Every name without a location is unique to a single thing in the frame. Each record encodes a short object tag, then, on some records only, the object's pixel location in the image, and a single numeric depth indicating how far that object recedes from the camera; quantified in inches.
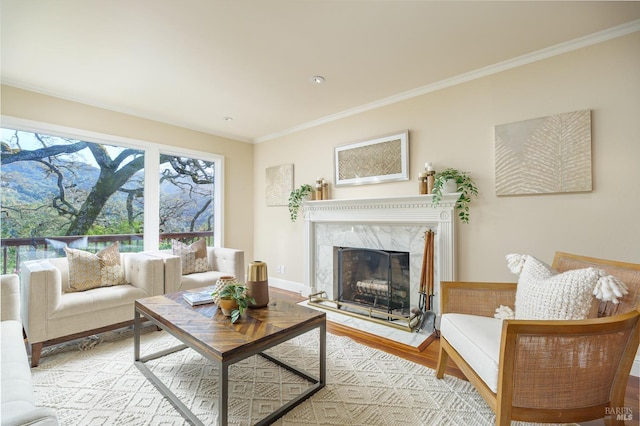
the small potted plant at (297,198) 152.9
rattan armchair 46.8
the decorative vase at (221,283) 75.9
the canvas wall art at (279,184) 168.1
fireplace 108.7
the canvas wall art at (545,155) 84.9
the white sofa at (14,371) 31.9
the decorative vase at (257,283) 77.9
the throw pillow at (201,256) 137.2
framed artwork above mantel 122.6
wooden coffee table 55.1
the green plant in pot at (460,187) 103.5
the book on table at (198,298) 80.4
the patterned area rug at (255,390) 61.8
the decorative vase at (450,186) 104.8
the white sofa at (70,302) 83.8
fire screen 123.3
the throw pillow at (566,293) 50.7
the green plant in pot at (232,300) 70.9
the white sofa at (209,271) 115.3
